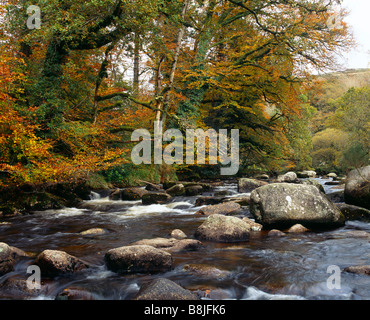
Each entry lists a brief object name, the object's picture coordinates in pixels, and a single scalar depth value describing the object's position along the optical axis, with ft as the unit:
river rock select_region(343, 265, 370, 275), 13.41
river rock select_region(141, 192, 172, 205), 35.12
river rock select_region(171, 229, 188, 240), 20.21
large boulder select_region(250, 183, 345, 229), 21.83
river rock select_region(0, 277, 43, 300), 11.61
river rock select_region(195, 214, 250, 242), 19.35
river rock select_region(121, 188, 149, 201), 38.01
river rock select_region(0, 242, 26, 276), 13.67
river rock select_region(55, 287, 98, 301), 11.47
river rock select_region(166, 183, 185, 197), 39.11
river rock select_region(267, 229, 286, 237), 20.51
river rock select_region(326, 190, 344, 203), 33.17
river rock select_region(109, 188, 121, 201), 38.65
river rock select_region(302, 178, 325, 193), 36.34
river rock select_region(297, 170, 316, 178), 79.77
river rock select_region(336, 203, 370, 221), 24.38
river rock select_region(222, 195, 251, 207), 29.78
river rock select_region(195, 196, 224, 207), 33.26
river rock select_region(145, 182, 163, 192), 44.73
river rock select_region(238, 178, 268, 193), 42.43
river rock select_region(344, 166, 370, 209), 27.55
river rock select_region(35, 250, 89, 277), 13.35
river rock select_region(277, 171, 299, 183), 54.80
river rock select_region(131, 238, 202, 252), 17.29
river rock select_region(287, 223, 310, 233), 21.42
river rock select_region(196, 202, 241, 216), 27.32
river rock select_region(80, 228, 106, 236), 21.36
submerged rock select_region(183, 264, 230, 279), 13.48
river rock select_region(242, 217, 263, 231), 22.18
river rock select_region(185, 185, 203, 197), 39.45
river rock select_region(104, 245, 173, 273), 13.89
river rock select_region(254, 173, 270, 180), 65.05
